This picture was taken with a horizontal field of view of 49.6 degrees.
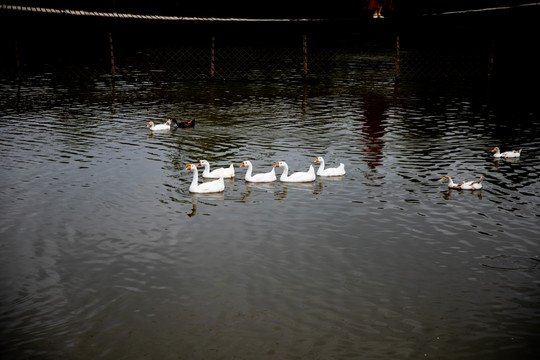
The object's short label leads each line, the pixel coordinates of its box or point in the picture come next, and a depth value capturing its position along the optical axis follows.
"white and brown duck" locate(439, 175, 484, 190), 16.20
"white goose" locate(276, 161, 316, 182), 17.06
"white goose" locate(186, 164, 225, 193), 16.02
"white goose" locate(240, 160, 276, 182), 16.92
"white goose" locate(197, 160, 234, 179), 17.34
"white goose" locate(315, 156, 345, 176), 17.64
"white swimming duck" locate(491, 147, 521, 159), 19.70
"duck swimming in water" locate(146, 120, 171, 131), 24.02
